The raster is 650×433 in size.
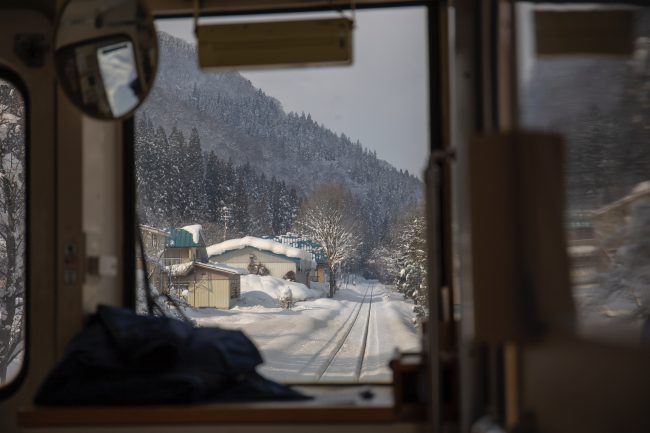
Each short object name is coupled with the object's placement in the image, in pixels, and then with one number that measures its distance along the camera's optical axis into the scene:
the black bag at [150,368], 2.54
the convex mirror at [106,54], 2.86
